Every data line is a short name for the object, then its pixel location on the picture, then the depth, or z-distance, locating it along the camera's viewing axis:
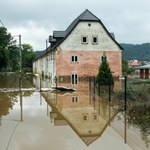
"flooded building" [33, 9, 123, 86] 40.44
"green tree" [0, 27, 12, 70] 68.94
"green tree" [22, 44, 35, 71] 111.20
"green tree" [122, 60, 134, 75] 63.01
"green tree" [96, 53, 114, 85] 30.58
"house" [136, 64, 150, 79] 50.00
